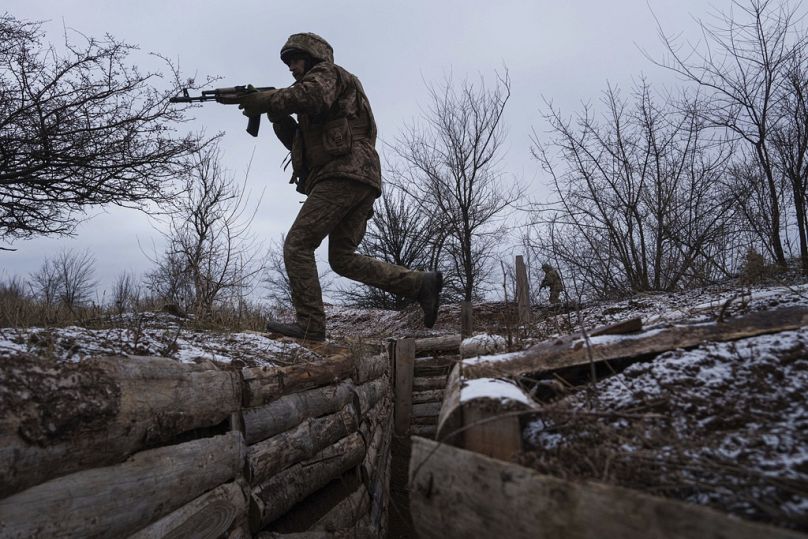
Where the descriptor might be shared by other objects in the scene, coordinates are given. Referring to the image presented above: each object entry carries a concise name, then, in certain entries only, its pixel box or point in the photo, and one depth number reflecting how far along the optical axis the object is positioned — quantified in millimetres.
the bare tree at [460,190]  11172
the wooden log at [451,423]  1436
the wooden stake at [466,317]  7572
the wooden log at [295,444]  2416
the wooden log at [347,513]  2912
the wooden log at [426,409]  5863
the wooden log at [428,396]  5902
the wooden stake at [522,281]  5730
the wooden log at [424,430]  5762
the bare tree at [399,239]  13664
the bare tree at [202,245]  8750
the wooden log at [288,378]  2438
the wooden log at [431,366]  6066
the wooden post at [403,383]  5891
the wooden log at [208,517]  1830
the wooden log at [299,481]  2387
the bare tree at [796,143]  5562
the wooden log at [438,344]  6191
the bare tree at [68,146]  5797
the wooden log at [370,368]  3872
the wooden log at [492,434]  1353
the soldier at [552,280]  7531
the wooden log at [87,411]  1396
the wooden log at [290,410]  2413
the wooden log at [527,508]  926
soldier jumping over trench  3932
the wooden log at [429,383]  6008
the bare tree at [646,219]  6336
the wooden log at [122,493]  1398
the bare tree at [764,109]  5711
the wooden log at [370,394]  3844
